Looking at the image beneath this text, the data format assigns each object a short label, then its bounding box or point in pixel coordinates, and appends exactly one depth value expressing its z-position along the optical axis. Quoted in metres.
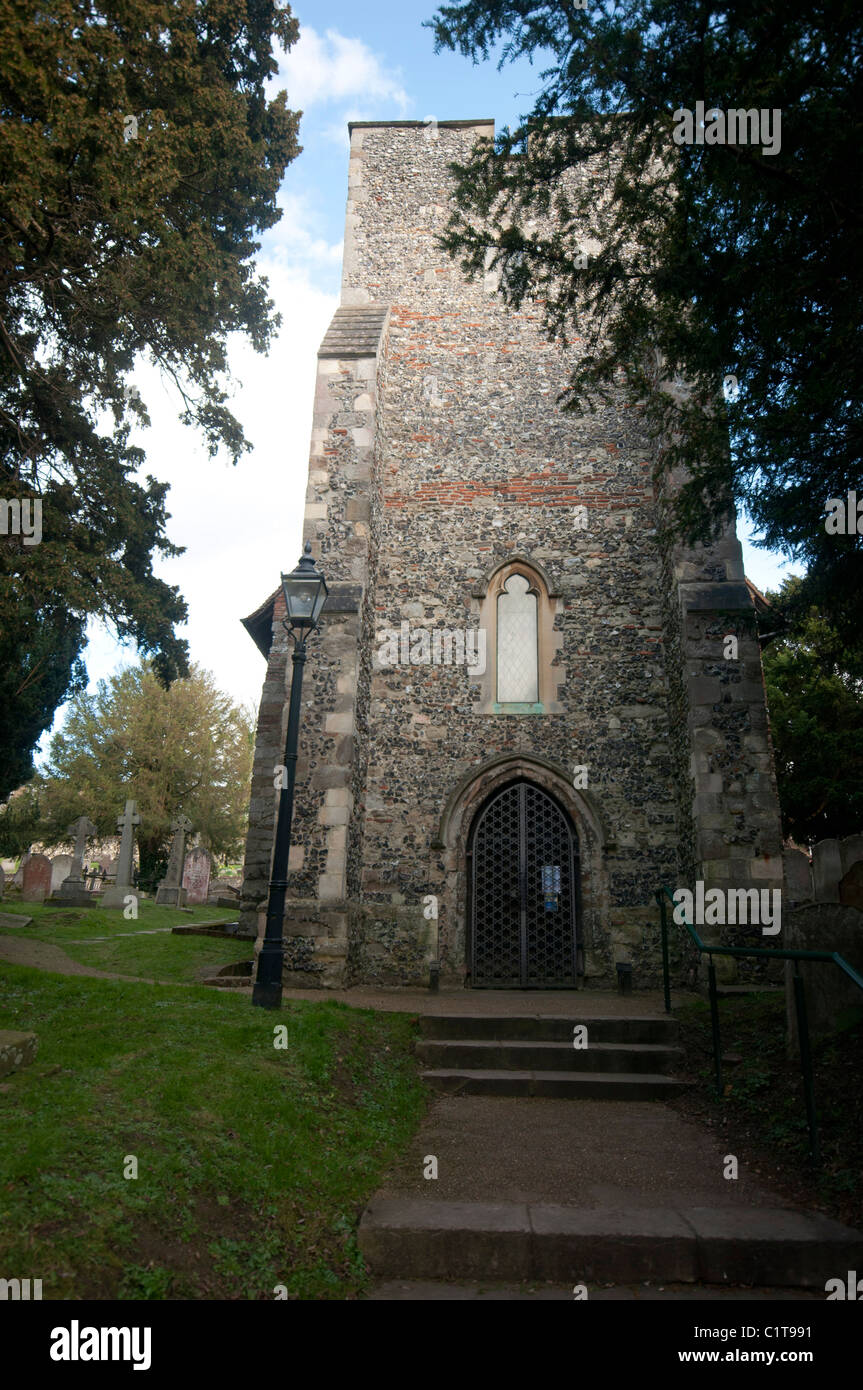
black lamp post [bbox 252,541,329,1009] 6.95
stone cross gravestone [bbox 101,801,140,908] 19.12
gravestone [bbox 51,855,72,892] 20.94
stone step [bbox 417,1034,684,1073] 6.55
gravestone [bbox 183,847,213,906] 24.48
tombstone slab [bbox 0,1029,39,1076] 4.41
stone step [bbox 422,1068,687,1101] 6.13
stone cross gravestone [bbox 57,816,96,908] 17.52
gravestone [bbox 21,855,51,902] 18.41
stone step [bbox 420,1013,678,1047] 7.03
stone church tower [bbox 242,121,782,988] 9.59
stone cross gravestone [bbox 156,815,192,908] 21.58
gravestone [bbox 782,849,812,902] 14.20
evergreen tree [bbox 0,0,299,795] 6.73
